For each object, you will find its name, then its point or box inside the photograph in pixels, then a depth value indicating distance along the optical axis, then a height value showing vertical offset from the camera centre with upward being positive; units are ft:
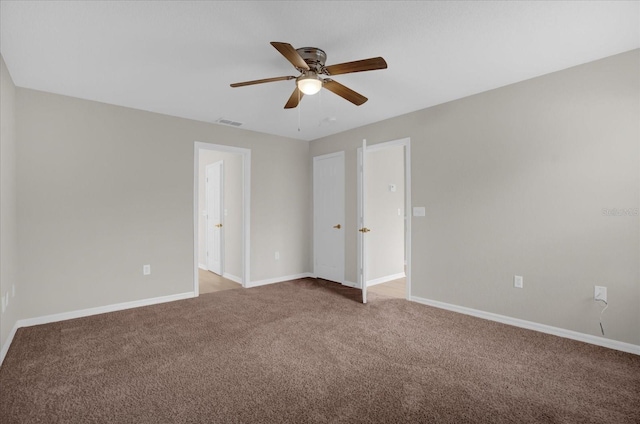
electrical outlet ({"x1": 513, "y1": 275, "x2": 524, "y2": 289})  10.61 -2.52
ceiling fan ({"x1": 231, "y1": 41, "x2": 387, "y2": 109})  7.11 +3.38
